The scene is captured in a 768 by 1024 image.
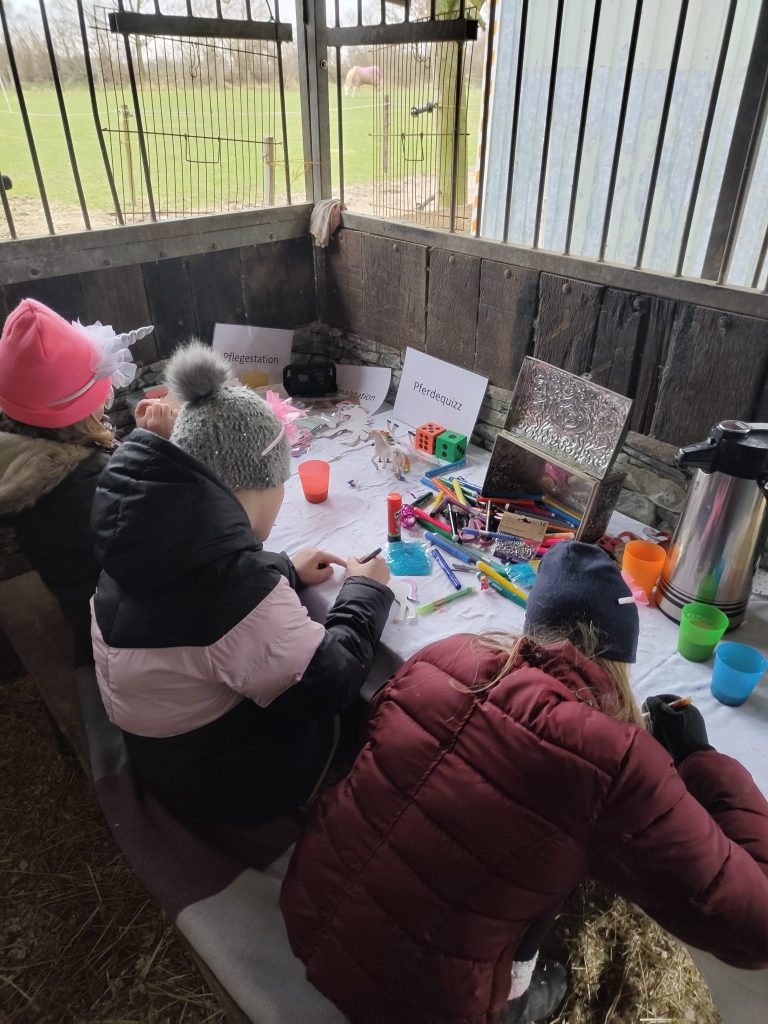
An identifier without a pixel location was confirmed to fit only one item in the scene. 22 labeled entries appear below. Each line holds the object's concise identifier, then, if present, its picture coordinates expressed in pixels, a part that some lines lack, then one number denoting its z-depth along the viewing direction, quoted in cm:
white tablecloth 108
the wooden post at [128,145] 205
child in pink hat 135
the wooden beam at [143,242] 180
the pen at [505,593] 132
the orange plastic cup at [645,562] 133
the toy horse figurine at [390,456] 180
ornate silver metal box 143
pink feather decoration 164
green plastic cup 117
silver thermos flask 115
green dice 184
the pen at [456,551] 144
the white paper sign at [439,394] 195
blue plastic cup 109
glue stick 152
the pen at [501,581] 133
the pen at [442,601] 131
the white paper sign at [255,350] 227
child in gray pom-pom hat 97
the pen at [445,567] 137
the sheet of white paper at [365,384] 225
